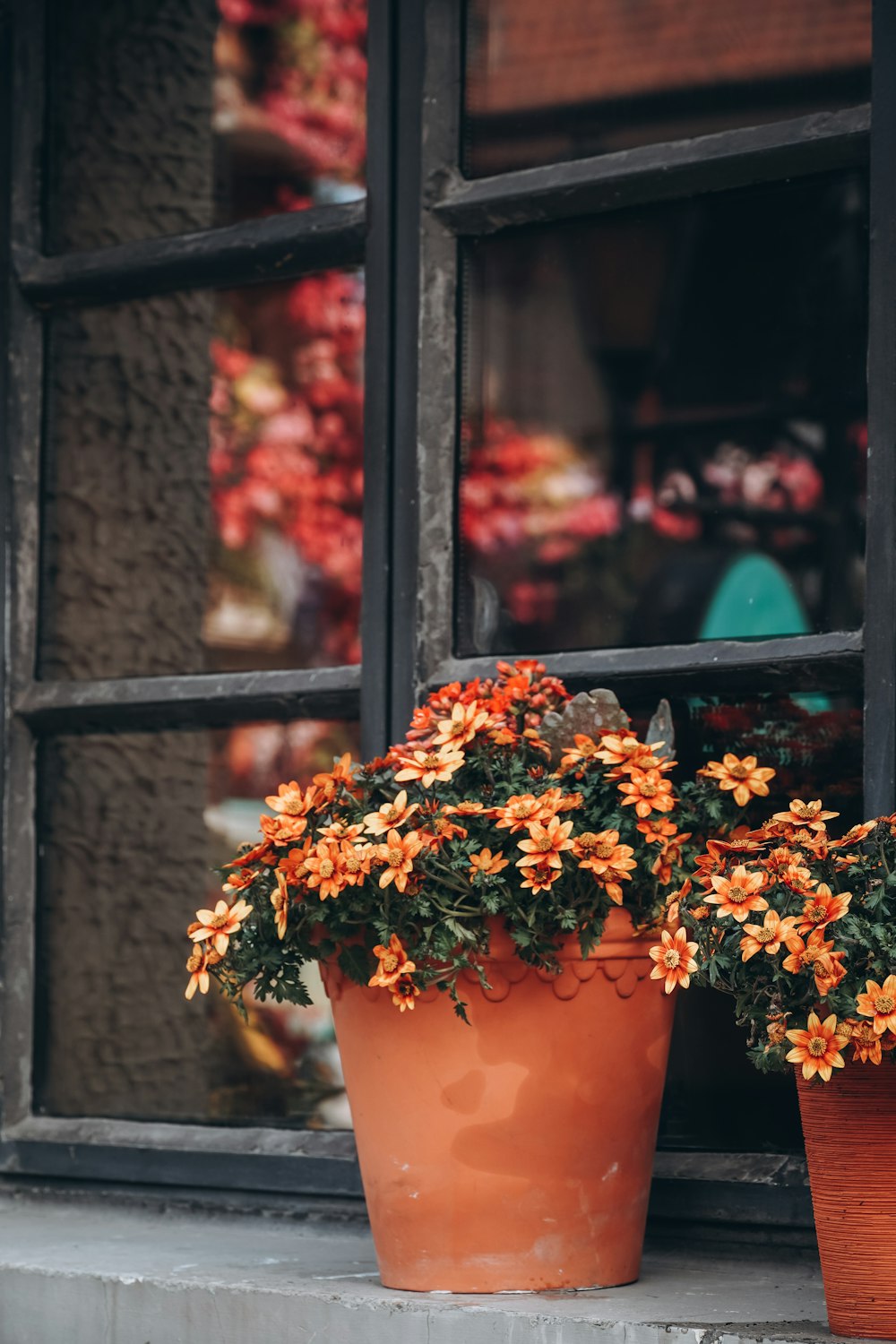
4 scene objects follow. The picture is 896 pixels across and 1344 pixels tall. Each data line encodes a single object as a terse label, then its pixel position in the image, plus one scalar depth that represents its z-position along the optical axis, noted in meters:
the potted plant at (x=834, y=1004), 1.73
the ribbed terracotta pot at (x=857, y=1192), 1.74
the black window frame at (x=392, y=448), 1.96
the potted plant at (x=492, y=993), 1.86
